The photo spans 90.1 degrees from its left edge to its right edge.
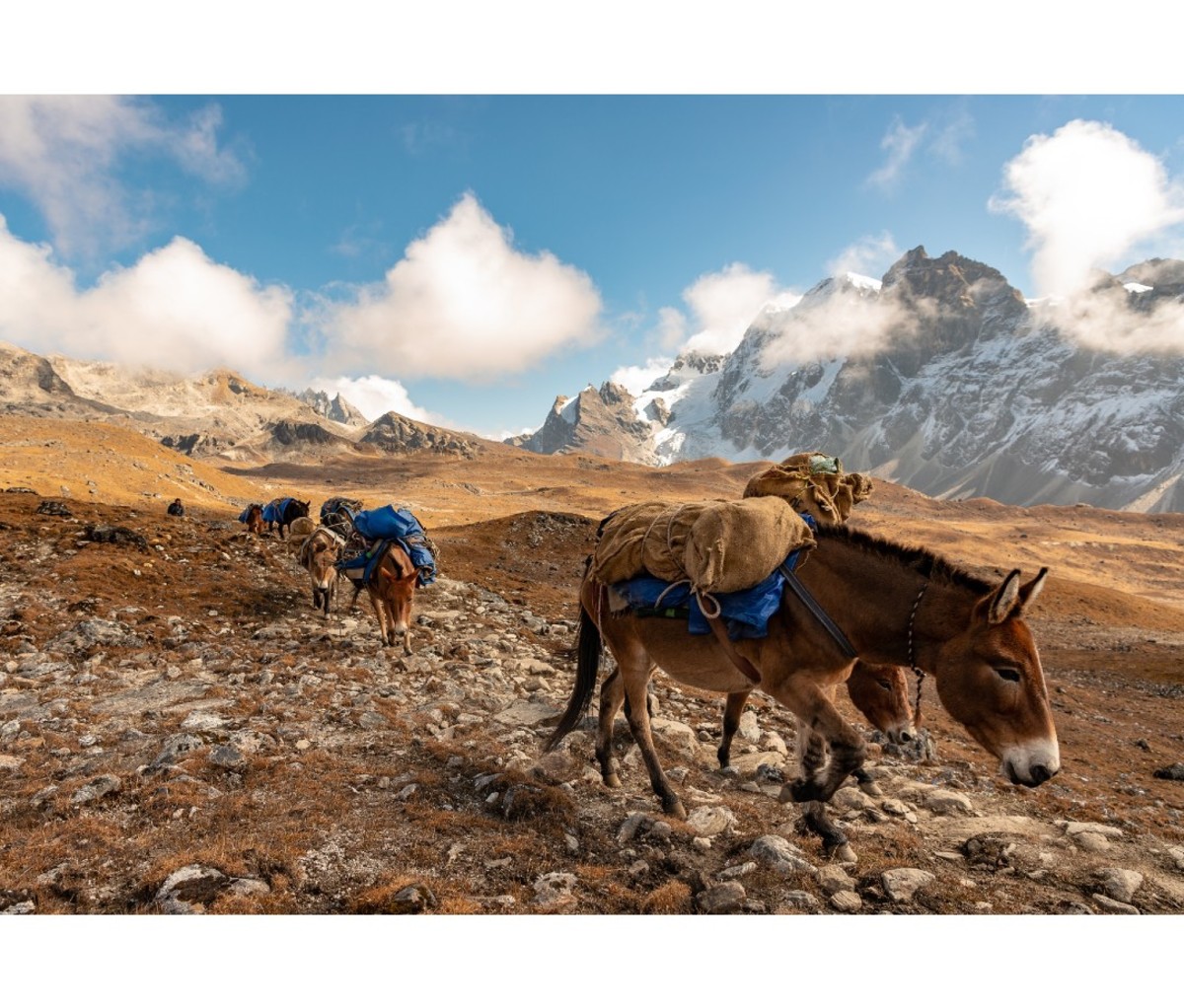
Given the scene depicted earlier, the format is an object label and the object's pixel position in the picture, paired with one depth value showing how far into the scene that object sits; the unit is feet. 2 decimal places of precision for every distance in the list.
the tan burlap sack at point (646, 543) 17.56
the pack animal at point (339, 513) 45.55
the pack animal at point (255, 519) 80.38
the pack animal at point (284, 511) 70.59
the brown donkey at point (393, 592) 33.86
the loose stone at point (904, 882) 12.80
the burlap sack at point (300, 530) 51.37
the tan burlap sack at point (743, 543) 15.17
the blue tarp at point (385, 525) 36.65
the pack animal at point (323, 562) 40.29
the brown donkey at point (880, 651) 12.23
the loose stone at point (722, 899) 12.36
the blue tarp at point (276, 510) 71.41
